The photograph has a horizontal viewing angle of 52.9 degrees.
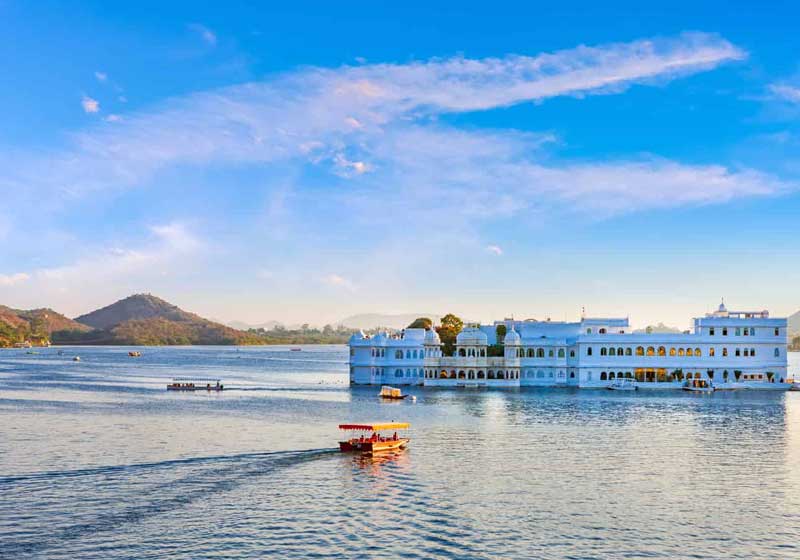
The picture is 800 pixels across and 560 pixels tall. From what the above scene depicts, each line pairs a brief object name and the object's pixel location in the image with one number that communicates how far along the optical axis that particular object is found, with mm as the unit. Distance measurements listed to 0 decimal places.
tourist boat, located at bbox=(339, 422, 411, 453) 57562
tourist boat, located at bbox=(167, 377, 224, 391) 124012
